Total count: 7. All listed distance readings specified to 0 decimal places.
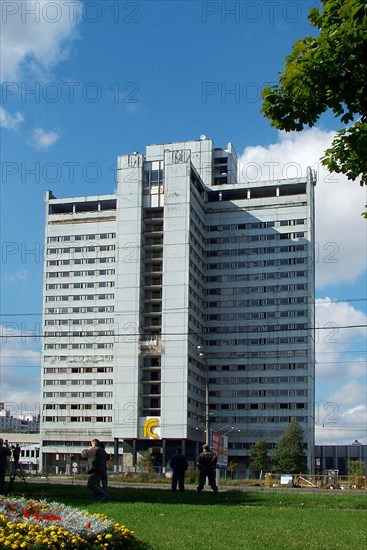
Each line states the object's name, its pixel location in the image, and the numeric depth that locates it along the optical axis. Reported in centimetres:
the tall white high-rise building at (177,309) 12331
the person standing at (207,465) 2352
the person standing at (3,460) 2047
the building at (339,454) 15662
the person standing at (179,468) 2409
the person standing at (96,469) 1927
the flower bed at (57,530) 881
